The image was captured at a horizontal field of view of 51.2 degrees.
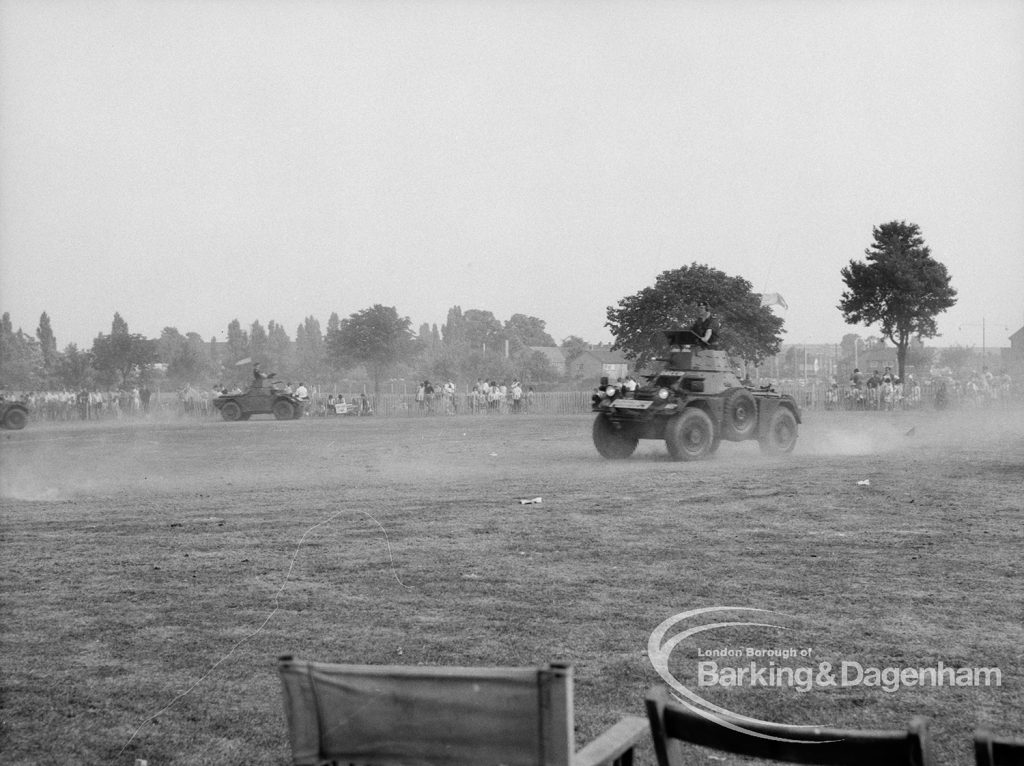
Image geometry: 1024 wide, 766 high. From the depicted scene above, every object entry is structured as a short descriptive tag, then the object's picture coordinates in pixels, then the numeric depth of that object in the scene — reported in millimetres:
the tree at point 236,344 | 86325
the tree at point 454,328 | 91500
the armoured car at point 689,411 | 17078
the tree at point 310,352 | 82500
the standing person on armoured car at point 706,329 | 17828
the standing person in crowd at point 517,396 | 44562
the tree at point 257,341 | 91681
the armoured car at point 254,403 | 38906
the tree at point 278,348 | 86062
